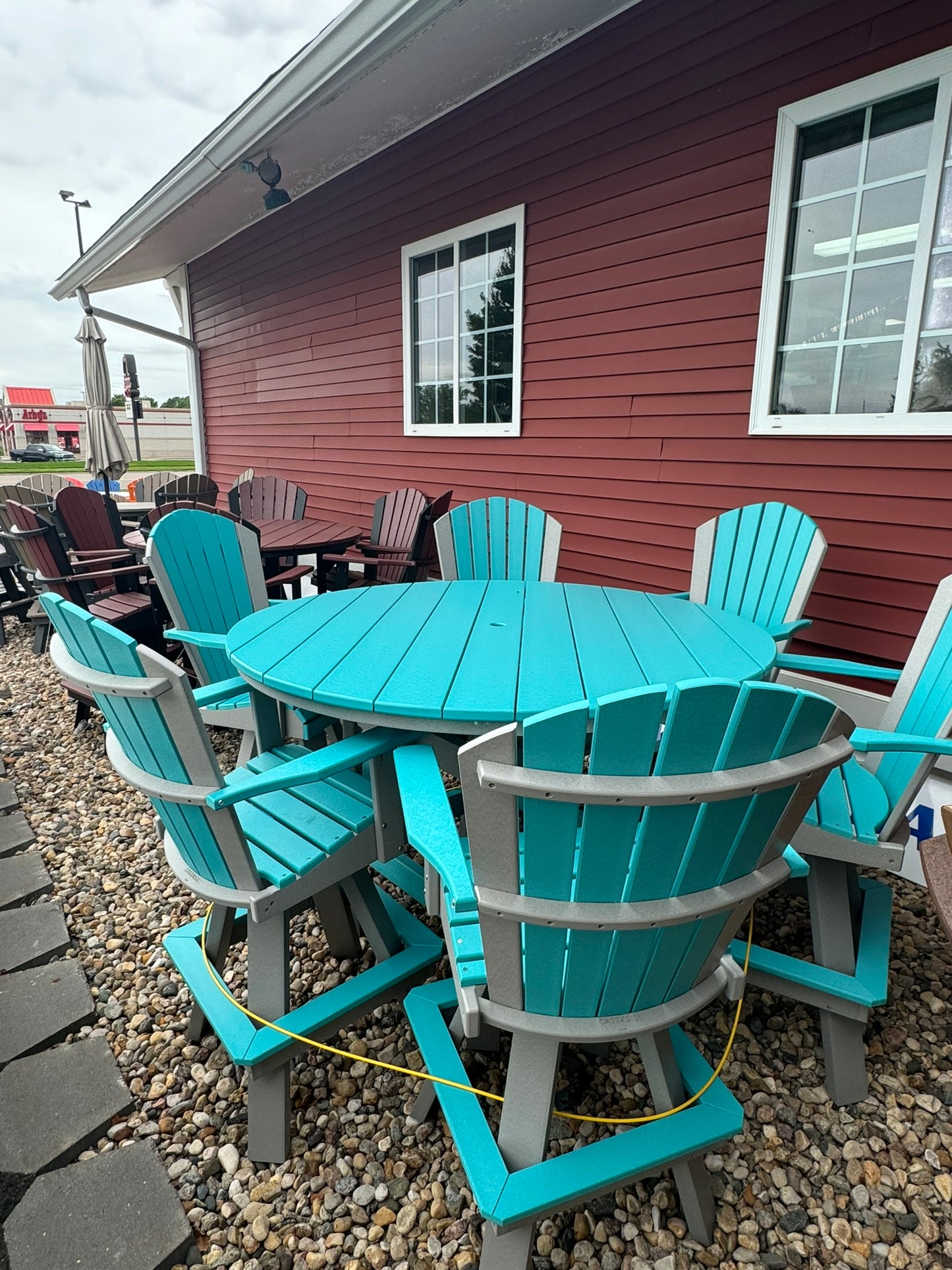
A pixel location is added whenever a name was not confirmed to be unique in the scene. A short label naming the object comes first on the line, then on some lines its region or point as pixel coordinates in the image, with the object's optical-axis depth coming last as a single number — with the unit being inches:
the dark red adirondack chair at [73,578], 126.2
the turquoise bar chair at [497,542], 124.6
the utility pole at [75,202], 438.3
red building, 91.4
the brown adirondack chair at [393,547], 153.8
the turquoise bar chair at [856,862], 54.8
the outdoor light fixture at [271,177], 168.6
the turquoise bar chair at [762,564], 93.5
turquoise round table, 51.1
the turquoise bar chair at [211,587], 80.4
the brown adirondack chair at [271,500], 216.8
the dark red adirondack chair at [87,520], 166.1
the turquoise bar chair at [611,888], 28.5
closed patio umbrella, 280.7
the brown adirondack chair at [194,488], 213.3
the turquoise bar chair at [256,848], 41.9
